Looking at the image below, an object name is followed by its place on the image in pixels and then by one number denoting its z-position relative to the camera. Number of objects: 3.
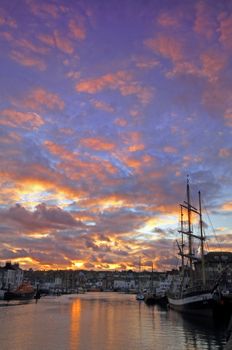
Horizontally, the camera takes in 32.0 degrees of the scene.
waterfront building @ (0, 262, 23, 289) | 191.25
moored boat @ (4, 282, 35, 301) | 137.12
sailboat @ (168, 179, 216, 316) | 67.62
